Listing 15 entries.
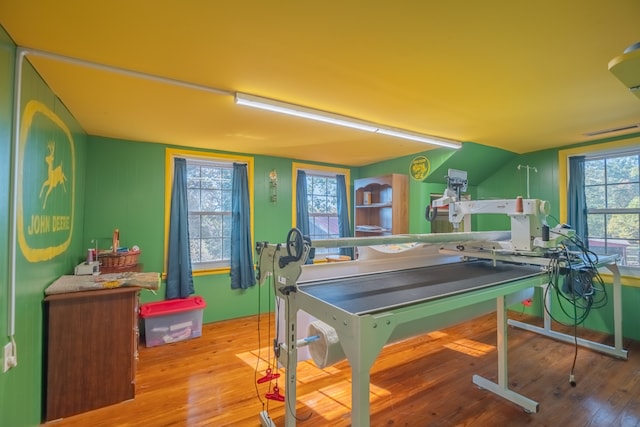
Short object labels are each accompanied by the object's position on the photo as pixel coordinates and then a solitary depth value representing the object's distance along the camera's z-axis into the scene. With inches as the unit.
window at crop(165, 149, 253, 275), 156.1
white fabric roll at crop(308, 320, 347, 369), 62.9
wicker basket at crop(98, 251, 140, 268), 114.5
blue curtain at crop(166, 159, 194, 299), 142.7
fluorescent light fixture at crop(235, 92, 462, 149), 88.2
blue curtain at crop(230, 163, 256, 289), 158.7
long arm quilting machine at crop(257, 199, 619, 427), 48.2
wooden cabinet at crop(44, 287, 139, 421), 80.7
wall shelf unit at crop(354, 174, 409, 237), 172.7
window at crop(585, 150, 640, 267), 134.3
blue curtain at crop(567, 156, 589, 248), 146.2
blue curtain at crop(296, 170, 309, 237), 182.1
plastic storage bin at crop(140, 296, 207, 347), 126.4
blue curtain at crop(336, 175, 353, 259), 200.5
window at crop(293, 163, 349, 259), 195.3
